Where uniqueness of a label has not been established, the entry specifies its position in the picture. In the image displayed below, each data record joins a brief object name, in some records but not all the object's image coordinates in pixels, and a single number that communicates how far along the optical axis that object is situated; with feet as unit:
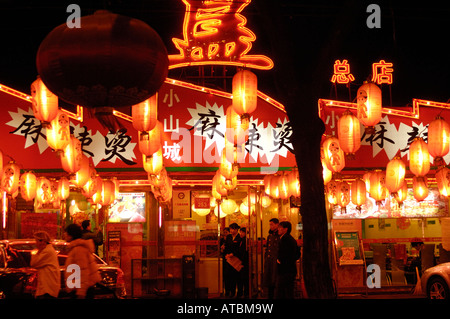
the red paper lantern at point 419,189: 55.36
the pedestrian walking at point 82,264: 32.35
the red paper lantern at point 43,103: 40.29
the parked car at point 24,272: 38.42
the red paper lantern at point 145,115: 41.34
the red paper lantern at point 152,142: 45.44
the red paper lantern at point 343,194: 57.41
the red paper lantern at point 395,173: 50.65
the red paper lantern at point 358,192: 56.29
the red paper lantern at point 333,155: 49.34
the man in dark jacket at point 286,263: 41.32
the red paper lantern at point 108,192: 55.01
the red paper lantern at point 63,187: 53.47
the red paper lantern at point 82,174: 49.24
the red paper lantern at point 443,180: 52.60
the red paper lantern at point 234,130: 46.19
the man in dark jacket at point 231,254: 55.06
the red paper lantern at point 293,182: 53.67
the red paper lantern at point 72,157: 45.93
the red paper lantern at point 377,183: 54.54
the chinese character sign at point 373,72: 60.85
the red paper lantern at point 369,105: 44.60
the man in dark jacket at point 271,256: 44.01
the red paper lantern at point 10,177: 48.67
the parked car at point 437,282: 44.09
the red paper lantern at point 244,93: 41.68
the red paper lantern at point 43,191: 52.11
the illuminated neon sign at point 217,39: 49.47
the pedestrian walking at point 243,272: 55.77
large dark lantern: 19.02
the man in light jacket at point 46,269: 32.22
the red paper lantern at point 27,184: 49.83
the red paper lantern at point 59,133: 43.34
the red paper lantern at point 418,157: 48.96
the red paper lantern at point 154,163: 48.42
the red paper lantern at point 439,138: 45.91
